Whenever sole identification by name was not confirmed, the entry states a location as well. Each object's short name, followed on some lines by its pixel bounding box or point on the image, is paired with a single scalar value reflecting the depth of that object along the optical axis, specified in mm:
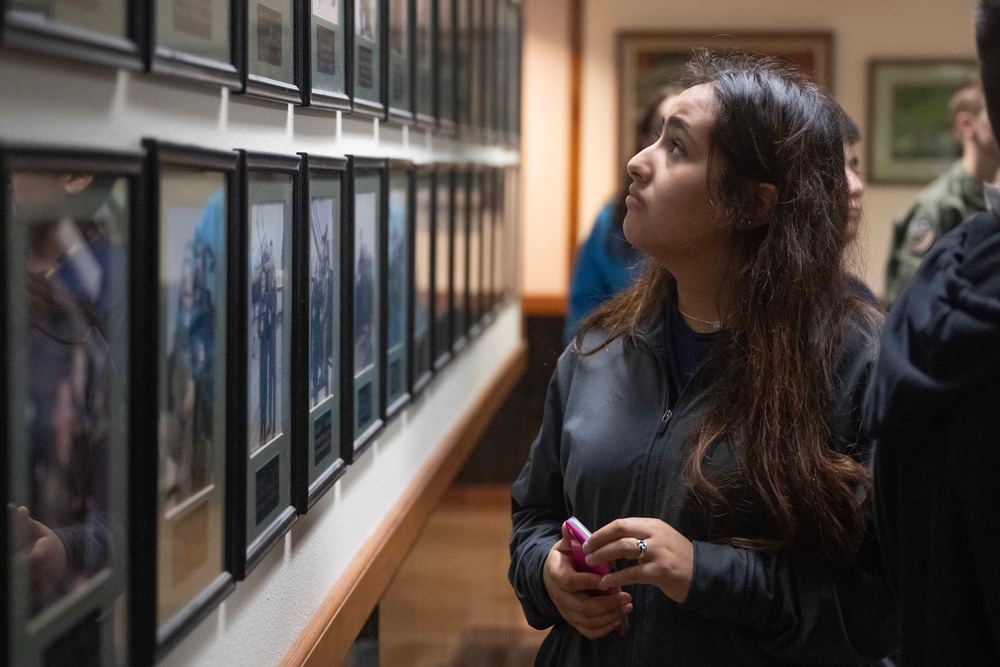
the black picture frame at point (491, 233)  5887
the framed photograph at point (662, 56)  8383
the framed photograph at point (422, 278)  3818
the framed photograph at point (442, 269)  4266
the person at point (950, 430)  1317
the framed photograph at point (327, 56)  2307
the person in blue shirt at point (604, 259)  4113
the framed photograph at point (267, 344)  1924
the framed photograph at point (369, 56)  2762
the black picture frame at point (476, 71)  5020
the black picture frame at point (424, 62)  3668
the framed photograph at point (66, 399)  1180
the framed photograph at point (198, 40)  1497
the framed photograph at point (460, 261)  4734
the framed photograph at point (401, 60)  3244
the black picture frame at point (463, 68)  4590
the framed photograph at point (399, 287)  3363
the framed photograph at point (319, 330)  2297
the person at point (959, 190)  4789
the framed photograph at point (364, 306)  2768
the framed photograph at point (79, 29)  1144
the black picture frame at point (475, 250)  5270
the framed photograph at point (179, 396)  1496
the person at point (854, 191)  2162
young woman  1870
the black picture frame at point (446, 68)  4133
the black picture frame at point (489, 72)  5508
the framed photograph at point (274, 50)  1917
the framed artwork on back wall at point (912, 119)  8391
